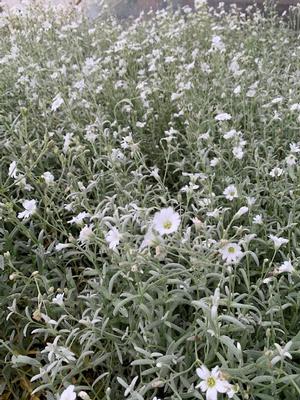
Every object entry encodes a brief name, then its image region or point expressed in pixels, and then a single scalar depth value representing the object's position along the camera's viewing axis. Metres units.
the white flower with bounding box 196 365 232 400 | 0.21
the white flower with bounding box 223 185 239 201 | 0.35
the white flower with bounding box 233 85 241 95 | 0.45
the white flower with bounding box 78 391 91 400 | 0.22
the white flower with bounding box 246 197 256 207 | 0.34
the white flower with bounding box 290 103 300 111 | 0.43
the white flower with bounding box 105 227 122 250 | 0.27
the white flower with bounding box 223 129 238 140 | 0.40
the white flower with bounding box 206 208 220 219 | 0.30
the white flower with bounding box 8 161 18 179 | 0.36
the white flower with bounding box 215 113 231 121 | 0.41
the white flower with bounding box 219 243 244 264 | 0.26
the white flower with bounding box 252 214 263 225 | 0.32
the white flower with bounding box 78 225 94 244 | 0.27
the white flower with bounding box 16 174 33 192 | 0.36
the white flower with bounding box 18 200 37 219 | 0.34
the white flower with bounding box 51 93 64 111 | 0.45
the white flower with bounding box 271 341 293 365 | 0.23
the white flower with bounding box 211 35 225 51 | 0.53
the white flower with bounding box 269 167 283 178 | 0.37
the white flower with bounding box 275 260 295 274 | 0.27
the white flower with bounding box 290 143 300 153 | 0.38
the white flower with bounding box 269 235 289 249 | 0.28
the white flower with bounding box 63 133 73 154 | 0.40
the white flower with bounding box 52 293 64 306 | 0.28
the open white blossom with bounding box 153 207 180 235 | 0.25
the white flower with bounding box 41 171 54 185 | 0.35
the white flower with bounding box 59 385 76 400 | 0.23
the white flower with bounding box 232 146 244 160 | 0.39
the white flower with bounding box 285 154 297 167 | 0.36
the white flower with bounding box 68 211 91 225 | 0.29
